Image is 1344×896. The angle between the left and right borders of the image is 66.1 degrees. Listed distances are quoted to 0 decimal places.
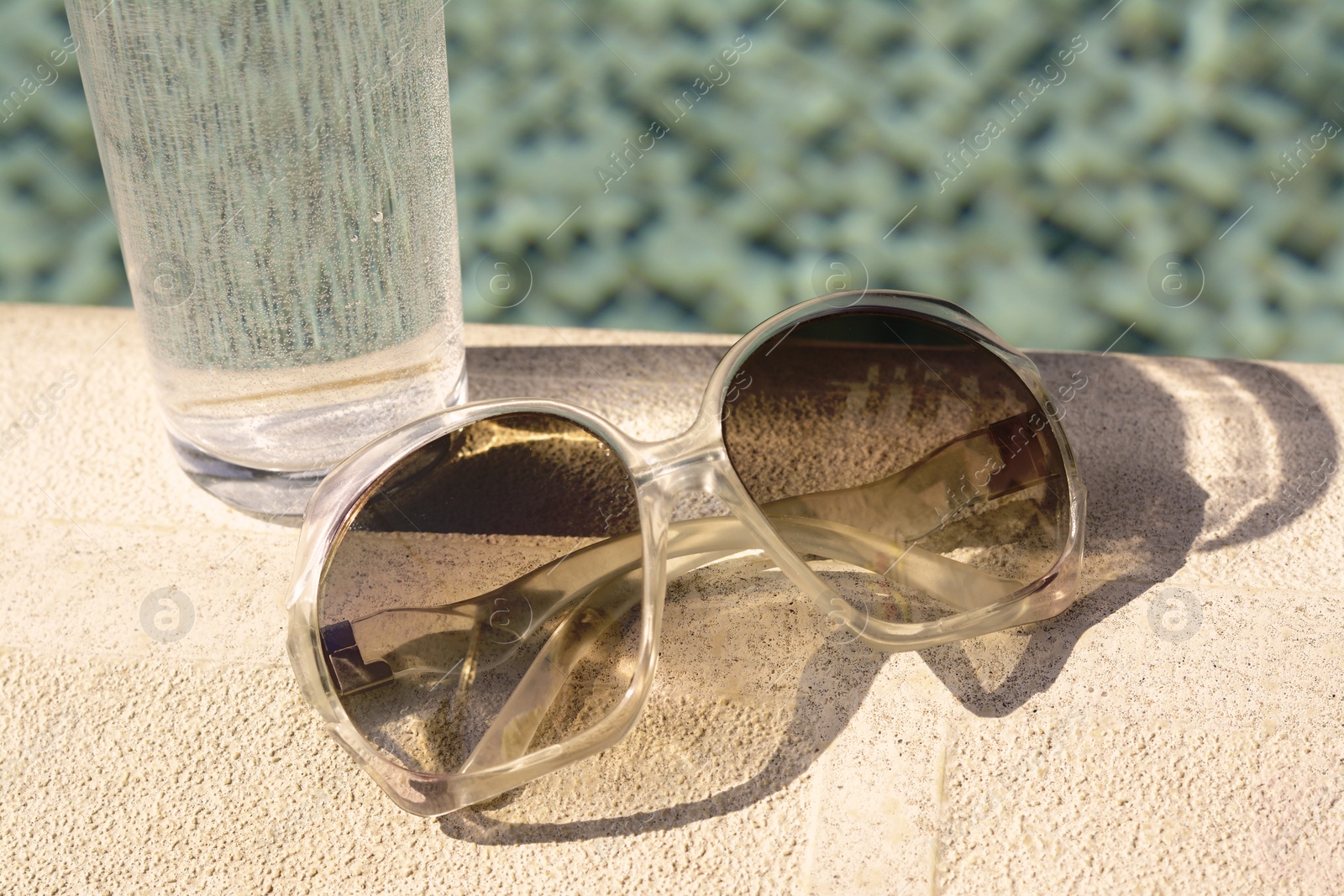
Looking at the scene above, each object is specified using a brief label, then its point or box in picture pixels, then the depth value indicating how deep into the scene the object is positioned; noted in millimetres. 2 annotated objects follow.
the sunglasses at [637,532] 321
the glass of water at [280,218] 330
